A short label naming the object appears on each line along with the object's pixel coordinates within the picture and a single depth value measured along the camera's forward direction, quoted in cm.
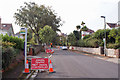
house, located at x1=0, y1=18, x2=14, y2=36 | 4146
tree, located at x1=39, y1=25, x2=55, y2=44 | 3739
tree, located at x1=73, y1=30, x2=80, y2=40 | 7544
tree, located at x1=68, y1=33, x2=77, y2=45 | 6855
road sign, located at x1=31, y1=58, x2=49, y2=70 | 1043
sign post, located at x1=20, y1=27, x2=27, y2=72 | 1067
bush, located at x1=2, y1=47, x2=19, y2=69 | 817
